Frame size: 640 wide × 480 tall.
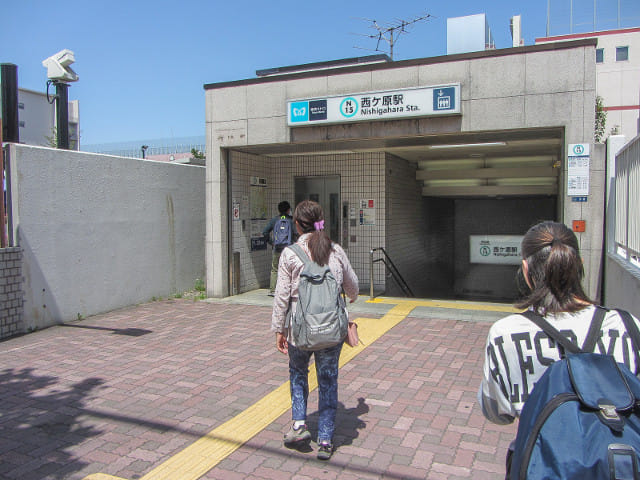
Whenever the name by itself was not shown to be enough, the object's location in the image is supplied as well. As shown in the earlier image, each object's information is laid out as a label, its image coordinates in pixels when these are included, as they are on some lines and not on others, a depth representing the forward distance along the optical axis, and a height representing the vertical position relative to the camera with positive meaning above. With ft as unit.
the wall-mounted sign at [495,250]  46.44 -3.12
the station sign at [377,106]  25.73 +5.61
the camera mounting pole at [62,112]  28.27 +5.60
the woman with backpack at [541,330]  5.81 -1.29
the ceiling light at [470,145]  30.91 +4.20
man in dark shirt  29.35 -1.14
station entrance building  24.04 +4.08
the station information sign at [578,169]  23.70 +2.06
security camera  27.84 +7.97
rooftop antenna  95.81 +35.23
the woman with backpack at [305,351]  11.93 -3.02
